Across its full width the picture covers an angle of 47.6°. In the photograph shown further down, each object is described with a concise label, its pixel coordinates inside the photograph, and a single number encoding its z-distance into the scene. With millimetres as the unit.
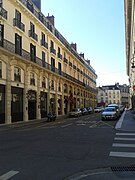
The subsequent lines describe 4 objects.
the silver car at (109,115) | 16138
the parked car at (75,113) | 23897
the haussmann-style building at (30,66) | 15578
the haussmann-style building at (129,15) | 19961
